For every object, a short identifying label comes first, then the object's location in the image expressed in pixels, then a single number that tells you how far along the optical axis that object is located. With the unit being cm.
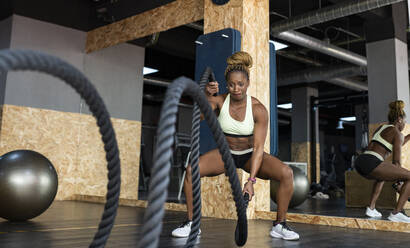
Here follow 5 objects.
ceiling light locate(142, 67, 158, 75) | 1038
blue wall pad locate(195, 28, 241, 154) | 410
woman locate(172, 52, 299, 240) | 239
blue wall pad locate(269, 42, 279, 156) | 405
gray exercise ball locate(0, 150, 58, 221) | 321
